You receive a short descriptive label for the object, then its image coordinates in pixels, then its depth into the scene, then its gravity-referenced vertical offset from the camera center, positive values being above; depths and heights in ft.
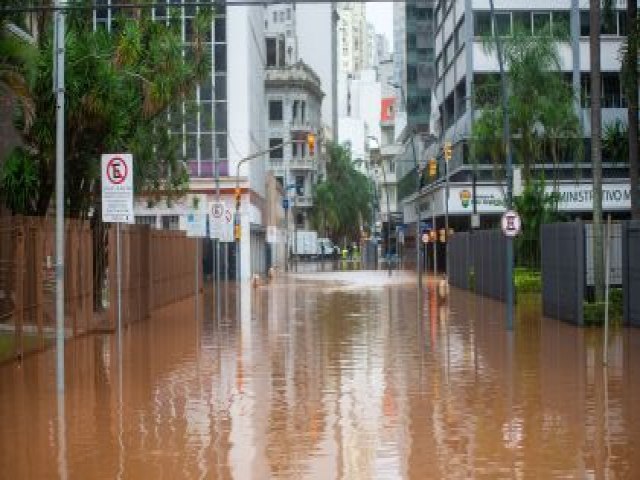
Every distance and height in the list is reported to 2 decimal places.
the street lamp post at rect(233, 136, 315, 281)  145.64 +4.25
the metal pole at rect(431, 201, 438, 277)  221.25 +5.02
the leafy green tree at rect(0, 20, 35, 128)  67.10 +11.92
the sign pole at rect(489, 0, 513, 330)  96.07 +9.65
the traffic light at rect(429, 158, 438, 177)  173.27 +12.86
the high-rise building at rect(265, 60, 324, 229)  345.72 +42.77
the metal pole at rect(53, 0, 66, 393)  47.34 +4.12
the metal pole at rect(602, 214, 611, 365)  56.92 -5.53
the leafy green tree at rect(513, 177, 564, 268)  124.98 +3.98
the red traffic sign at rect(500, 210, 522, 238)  79.66 +1.69
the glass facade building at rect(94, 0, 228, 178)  204.23 +26.43
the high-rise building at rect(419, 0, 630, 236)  187.62 +25.79
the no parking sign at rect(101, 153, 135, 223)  54.08 +3.22
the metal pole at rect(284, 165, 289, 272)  306.82 +6.51
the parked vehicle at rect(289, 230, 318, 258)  368.27 +2.42
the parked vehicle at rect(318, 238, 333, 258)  379.43 +1.09
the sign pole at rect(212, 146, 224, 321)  96.85 +8.75
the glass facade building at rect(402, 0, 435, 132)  318.24 +55.50
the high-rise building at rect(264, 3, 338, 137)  451.94 +93.53
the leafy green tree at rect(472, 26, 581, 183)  131.75 +17.90
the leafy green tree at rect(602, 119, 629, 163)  110.42 +10.42
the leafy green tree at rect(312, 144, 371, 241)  391.28 +20.06
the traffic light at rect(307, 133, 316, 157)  144.63 +14.49
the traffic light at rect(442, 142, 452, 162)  162.77 +14.60
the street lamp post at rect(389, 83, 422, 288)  149.89 -0.60
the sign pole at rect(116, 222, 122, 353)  74.13 -1.07
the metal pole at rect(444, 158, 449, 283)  193.49 +8.78
